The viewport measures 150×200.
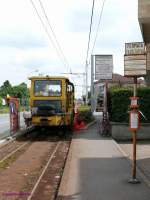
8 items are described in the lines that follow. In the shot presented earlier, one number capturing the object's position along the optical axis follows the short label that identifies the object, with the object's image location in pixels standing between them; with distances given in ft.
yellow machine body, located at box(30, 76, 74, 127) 45.97
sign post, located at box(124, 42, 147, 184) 20.11
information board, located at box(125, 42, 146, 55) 20.55
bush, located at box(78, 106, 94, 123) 62.09
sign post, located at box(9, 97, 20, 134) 47.95
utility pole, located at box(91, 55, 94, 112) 78.54
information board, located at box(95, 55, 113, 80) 65.70
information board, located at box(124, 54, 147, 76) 20.34
